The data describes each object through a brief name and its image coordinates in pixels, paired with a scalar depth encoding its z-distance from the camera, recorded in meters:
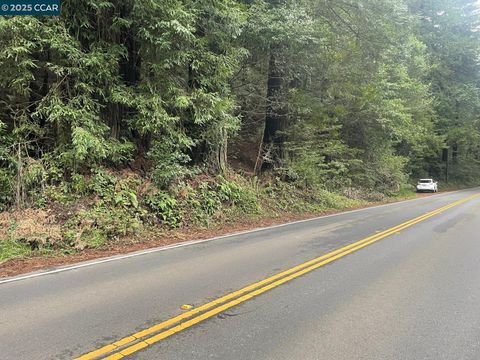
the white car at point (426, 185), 38.50
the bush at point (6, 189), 10.39
